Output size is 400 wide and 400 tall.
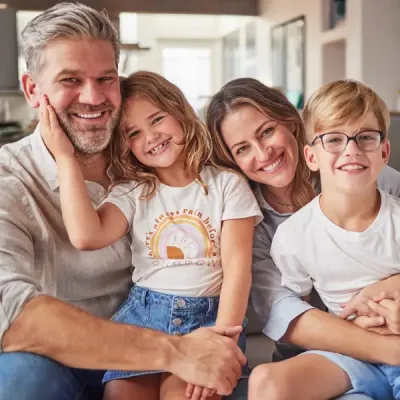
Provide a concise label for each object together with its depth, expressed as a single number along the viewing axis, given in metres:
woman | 1.41
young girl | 1.38
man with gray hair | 1.23
